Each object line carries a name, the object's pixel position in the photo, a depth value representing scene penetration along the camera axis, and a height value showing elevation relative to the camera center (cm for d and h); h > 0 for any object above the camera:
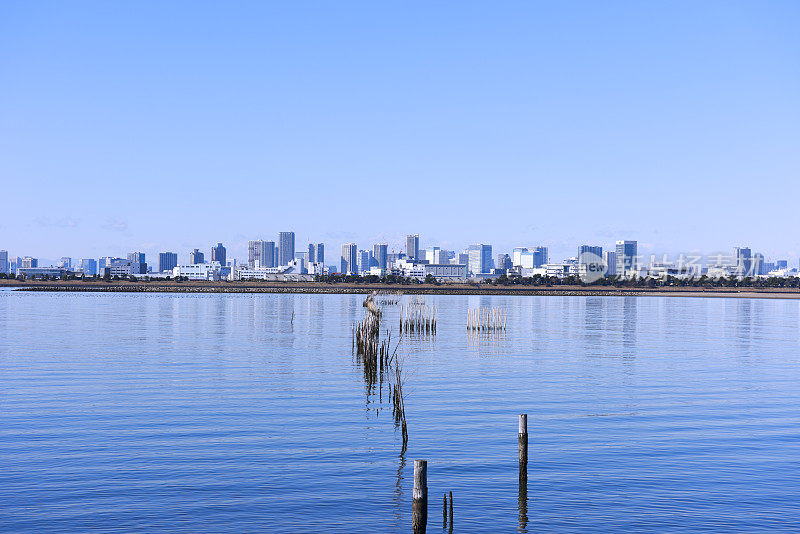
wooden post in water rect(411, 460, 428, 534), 1313 -411
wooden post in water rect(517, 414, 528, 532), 1742 -468
